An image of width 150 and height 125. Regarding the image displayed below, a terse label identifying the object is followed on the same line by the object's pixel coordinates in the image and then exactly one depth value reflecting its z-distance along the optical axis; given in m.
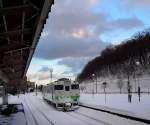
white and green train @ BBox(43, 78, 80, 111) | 16.37
